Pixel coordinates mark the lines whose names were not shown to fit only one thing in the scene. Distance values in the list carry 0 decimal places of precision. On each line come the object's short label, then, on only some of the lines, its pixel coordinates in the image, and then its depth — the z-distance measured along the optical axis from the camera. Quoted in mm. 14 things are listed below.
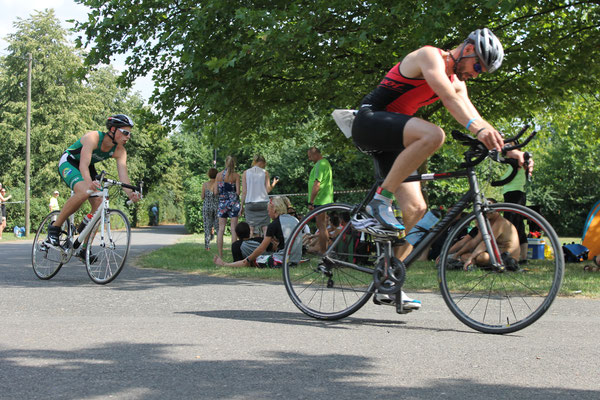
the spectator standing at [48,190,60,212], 26562
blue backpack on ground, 10672
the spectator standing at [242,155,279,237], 11648
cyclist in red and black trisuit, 4047
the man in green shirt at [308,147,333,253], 10758
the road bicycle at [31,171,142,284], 7035
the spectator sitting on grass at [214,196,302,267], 9469
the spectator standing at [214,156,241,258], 12055
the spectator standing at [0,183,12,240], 22594
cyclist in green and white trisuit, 7152
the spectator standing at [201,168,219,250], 14382
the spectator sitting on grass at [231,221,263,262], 9984
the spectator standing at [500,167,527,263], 9898
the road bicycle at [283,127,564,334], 4078
